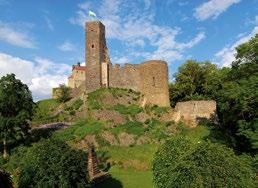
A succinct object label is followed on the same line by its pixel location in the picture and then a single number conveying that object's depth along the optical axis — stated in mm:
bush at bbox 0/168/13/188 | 6242
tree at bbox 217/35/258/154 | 12090
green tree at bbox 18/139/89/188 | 9422
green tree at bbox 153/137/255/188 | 8231
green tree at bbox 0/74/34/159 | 15610
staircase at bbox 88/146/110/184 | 12363
